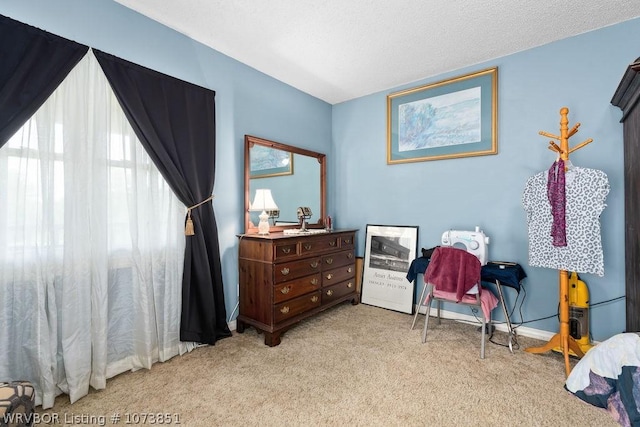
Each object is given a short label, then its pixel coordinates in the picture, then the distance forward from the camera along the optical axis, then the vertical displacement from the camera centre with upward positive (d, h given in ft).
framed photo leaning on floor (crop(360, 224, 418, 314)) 11.13 -2.24
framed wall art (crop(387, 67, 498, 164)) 9.66 +3.23
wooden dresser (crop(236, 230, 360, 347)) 8.37 -2.14
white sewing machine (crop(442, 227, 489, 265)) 8.77 -0.98
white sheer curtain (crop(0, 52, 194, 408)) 5.60 -0.81
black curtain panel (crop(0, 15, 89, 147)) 5.32 +2.73
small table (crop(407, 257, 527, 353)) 8.07 -1.85
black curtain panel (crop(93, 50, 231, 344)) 6.99 +1.57
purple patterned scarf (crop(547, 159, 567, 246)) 7.06 +0.11
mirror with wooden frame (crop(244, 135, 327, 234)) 9.80 +1.14
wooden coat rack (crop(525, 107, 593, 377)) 7.16 -2.19
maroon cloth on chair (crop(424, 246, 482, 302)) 7.62 -1.64
